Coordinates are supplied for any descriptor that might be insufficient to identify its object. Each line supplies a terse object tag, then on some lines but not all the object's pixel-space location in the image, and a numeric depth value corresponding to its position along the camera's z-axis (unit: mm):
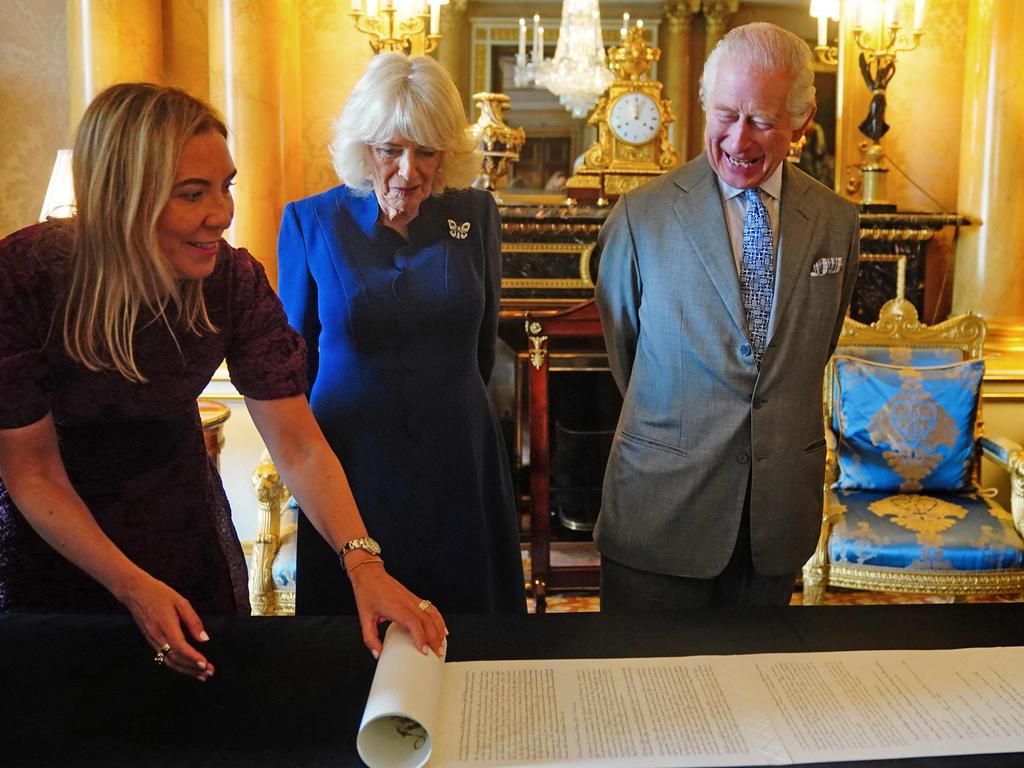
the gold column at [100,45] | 4504
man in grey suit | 2000
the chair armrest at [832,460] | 3348
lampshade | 3666
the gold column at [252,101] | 4719
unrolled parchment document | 1235
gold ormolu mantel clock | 5098
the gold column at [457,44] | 5156
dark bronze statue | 5074
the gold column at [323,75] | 5305
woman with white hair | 2244
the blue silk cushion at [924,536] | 3234
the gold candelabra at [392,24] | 4922
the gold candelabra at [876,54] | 5043
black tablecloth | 1268
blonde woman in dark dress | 1536
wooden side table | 3676
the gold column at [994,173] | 4895
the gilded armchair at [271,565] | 2955
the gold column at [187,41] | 5000
